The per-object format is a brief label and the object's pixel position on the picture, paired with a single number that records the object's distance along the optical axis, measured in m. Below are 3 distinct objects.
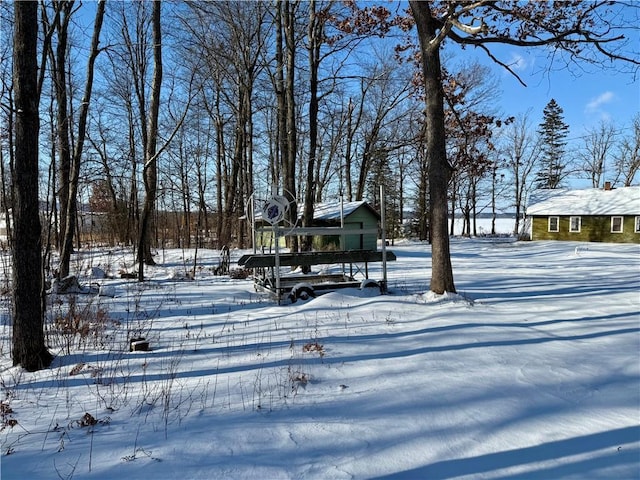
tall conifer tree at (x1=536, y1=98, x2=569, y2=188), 49.59
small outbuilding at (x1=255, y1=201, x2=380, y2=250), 24.47
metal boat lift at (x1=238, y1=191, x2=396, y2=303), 7.62
